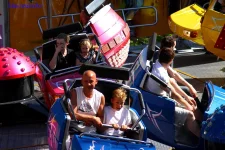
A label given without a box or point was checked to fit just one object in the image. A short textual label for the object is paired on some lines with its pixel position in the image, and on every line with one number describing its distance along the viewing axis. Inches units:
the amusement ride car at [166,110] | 460.2
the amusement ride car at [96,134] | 382.1
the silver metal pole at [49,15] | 712.5
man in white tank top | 418.9
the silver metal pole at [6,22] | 857.4
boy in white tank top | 426.0
